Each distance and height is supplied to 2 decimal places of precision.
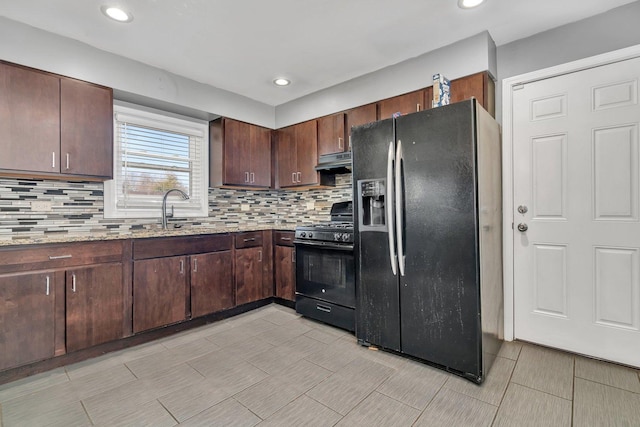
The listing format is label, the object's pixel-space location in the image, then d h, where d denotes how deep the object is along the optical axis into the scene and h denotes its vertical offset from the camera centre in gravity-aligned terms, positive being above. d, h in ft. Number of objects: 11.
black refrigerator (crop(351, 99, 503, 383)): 6.48 -0.53
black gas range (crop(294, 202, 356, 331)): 9.00 -1.83
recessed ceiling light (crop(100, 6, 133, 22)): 6.93 +4.59
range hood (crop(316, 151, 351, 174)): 10.52 +1.78
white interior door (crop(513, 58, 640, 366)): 6.93 +0.01
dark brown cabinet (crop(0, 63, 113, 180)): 7.31 +2.29
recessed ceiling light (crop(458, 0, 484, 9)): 6.77 +4.59
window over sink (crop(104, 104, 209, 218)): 10.05 +1.81
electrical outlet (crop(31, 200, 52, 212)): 8.37 +0.27
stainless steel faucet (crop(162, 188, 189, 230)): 10.25 +0.27
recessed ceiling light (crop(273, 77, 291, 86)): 10.87 +4.69
